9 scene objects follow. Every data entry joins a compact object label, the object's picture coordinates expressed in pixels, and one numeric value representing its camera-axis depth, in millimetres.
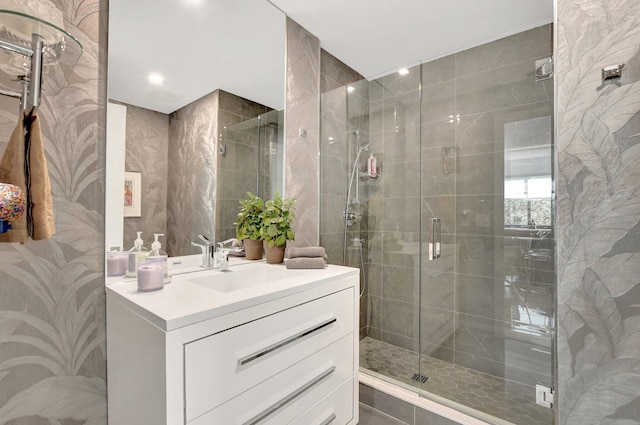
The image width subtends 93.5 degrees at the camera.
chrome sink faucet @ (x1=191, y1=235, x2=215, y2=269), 1507
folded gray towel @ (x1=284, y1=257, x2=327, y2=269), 1530
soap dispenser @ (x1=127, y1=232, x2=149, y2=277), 1212
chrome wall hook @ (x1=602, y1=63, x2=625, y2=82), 1199
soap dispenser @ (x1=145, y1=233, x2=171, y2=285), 1183
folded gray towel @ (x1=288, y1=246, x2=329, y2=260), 1579
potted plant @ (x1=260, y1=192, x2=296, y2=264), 1657
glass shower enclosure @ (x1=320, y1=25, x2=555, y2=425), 1879
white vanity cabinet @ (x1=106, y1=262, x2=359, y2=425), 837
